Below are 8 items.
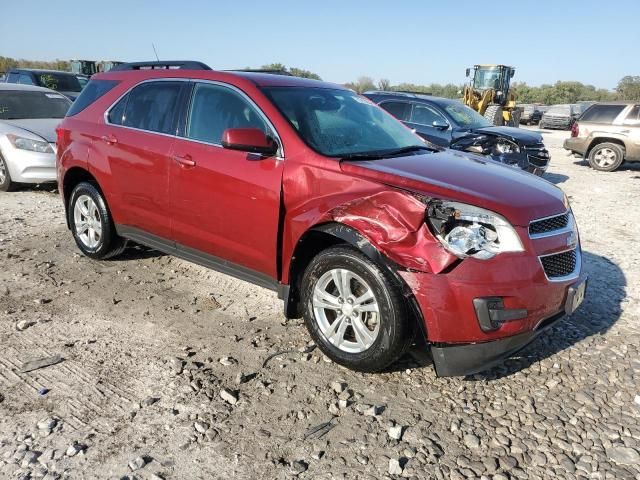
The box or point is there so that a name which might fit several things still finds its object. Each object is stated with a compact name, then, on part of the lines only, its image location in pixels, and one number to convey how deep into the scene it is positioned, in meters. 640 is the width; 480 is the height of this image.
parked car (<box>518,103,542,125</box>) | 34.22
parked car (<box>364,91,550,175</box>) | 9.69
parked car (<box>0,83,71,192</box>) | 7.72
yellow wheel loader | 19.77
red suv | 2.81
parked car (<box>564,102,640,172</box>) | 12.99
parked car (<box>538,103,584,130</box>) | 30.78
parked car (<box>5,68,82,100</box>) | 14.23
